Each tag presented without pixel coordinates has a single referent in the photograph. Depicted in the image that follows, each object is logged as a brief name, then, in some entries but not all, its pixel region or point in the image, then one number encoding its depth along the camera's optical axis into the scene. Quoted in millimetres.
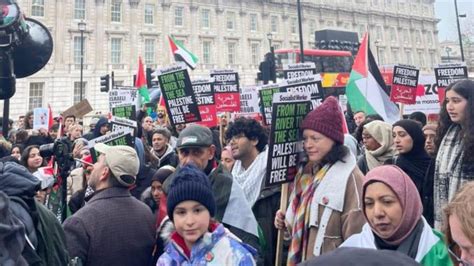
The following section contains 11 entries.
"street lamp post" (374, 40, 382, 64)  52400
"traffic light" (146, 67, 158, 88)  22180
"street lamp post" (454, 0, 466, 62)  23772
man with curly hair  3574
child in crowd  2283
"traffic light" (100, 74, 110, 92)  23066
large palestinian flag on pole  7336
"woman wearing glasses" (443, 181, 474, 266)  1767
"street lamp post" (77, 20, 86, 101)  29119
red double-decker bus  27734
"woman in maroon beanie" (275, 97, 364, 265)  2658
